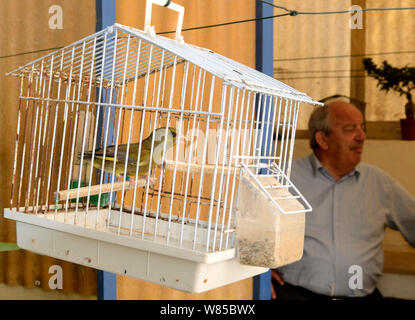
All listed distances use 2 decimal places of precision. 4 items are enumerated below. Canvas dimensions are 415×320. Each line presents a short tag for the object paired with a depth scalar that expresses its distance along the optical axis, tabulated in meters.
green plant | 1.68
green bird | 0.80
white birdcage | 0.67
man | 1.56
